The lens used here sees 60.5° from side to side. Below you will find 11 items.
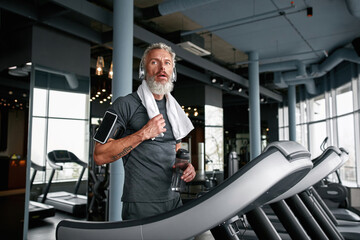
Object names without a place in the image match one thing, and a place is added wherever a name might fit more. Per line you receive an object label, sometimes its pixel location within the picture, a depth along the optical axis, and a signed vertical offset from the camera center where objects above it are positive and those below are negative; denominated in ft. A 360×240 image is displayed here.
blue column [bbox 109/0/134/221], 13.30 +3.39
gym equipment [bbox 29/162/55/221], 14.55 -3.29
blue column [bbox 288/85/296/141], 38.24 +4.02
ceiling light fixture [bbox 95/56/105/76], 17.49 +4.21
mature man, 3.94 -0.01
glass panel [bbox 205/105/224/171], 33.14 +0.45
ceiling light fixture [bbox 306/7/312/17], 18.07 +7.63
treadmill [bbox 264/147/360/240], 5.26 -1.48
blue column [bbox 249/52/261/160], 26.94 +3.24
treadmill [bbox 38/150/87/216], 15.35 -2.85
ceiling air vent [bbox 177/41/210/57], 21.93 +6.83
